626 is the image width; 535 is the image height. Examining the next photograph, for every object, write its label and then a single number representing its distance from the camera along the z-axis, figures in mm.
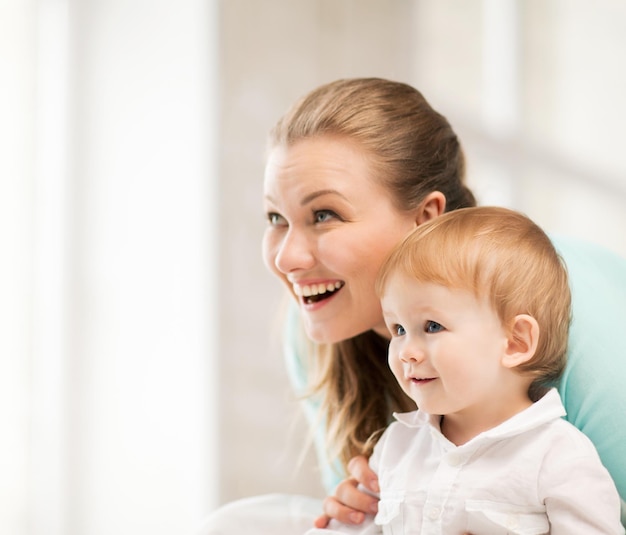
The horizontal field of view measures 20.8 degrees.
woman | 1564
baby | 1379
